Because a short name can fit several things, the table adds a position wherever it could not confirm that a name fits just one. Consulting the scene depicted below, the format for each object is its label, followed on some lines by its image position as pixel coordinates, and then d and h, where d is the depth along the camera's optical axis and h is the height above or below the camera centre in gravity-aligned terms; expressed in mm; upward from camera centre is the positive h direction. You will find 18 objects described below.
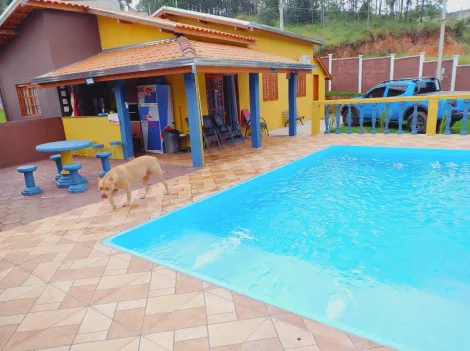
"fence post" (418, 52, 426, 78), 20391 +1278
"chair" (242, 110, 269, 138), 12109 -1004
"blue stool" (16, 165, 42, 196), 6434 -1495
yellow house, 7524 +752
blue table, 6590 -870
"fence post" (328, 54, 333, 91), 22919 +1710
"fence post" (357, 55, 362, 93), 22125 +555
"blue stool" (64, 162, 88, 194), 6480 -1543
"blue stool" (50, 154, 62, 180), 7175 -1246
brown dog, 4969 -1176
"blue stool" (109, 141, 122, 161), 8906 -1117
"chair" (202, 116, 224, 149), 9773 -1013
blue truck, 10148 -510
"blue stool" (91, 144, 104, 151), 8792 -1143
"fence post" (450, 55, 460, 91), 19452 +649
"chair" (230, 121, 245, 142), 10940 -1137
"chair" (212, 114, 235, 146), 10156 -1007
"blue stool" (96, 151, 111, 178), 7152 -1274
